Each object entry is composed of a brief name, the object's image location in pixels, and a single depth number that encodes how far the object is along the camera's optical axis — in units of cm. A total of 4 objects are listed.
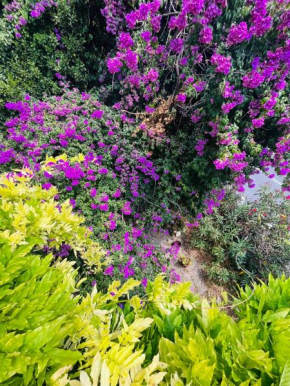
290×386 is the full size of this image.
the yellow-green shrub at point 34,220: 113
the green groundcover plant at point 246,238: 389
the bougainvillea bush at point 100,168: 248
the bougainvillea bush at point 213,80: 229
